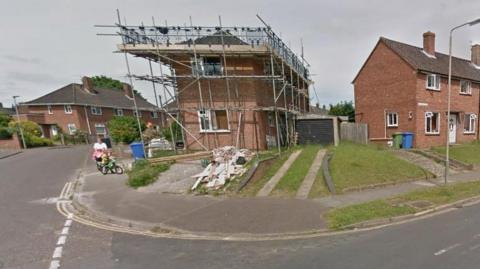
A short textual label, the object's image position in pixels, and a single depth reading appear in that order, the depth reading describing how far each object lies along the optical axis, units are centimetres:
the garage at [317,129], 1633
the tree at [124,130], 2181
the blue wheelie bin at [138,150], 1506
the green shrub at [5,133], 2812
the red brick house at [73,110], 3634
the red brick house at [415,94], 1880
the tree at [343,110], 2878
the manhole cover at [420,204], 709
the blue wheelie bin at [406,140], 1805
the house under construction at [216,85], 1374
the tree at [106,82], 6925
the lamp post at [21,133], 2822
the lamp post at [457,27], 881
